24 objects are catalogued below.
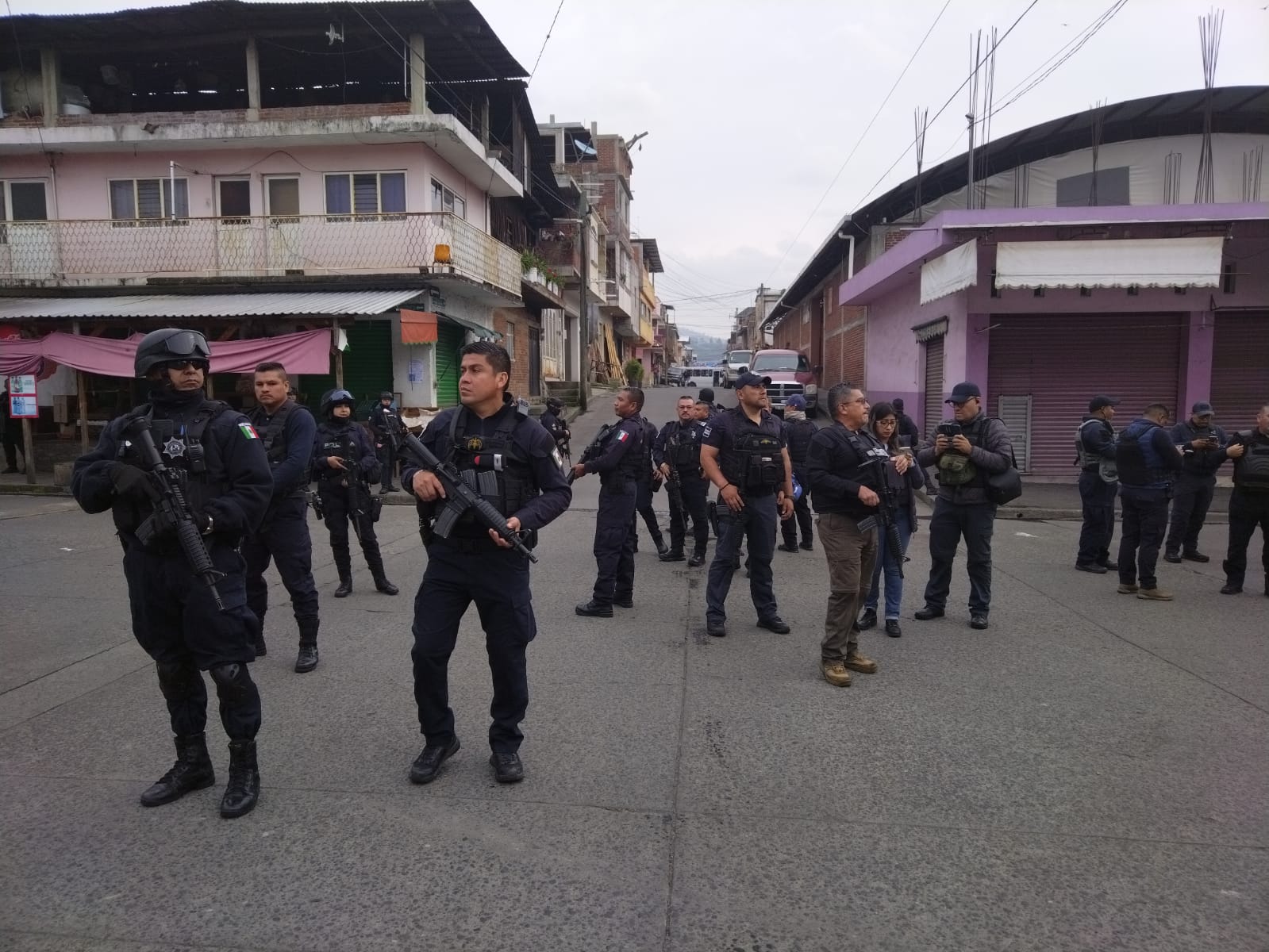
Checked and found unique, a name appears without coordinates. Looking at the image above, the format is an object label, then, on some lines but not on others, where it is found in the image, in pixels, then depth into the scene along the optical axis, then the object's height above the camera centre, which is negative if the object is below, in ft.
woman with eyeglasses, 20.15 -3.12
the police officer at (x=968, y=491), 20.63 -2.46
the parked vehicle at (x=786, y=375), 79.97 +1.96
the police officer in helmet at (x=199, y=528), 10.82 -1.82
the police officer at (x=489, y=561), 11.84 -2.39
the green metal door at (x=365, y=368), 56.80 +1.87
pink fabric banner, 47.16 +2.45
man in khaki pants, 16.71 -2.54
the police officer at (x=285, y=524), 16.97 -2.69
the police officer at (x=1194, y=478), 27.53 -2.94
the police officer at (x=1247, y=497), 24.18 -3.05
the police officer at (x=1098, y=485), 27.94 -3.10
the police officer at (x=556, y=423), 34.81 -1.20
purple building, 42.75 +6.31
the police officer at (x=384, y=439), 36.42 -1.97
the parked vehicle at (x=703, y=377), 138.72 +3.23
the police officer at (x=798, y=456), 29.76 -2.26
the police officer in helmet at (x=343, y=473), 22.20 -2.07
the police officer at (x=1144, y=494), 24.06 -2.94
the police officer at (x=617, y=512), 21.98 -3.16
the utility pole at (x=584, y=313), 86.02 +8.60
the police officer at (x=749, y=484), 19.52 -2.11
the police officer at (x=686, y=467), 26.66 -2.39
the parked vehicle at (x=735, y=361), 116.57 +5.12
